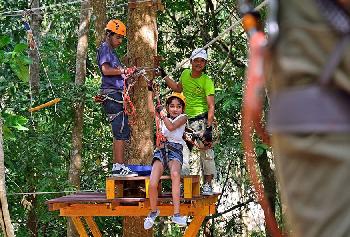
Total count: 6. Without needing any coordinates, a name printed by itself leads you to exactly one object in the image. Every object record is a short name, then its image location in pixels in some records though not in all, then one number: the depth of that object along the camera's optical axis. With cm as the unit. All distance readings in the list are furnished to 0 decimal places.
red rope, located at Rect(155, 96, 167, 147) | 737
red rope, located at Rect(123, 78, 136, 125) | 795
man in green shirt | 815
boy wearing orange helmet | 789
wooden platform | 800
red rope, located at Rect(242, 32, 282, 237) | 159
